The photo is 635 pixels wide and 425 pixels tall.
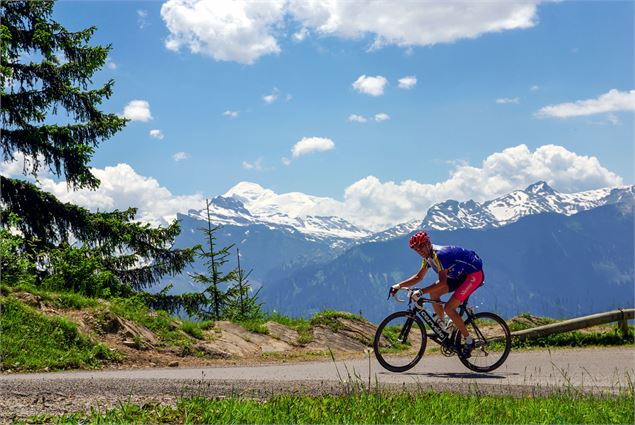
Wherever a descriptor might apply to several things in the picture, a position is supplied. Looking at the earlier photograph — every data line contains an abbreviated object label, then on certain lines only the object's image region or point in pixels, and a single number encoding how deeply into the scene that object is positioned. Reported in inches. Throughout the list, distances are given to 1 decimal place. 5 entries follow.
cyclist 414.3
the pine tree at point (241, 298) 1015.3
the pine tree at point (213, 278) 1061.4
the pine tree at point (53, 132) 848.3
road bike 434.3
